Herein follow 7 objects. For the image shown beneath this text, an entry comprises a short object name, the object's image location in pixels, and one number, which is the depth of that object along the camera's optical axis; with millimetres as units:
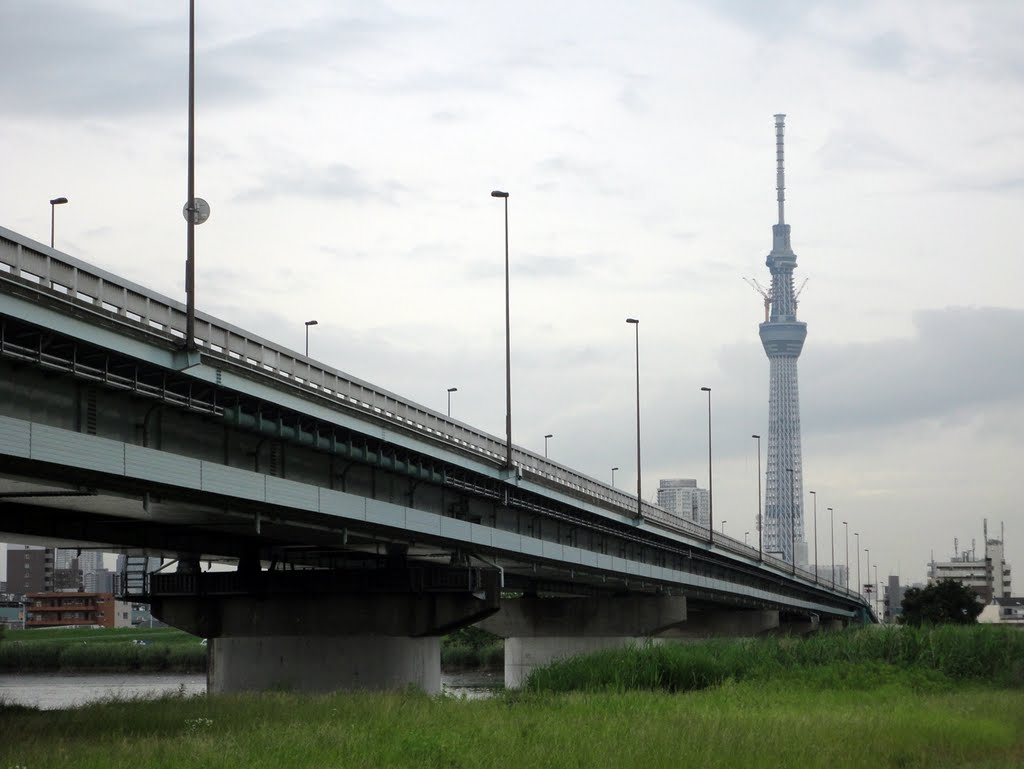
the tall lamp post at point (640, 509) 75125
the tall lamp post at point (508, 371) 57431
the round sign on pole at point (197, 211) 33781
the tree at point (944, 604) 134250
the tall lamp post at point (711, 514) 92388
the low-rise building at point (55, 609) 198125
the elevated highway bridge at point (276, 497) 27609
